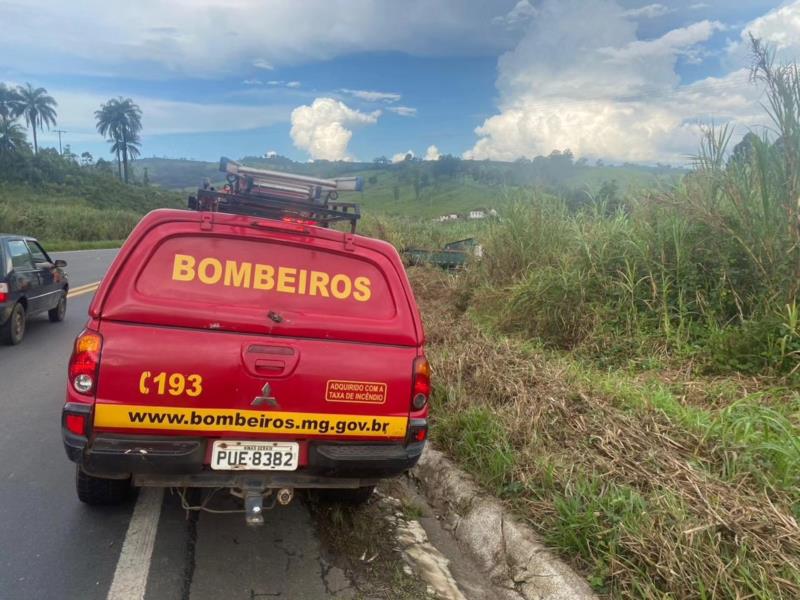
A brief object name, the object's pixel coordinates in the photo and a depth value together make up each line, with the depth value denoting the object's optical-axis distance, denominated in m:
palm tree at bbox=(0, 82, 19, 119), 83.06
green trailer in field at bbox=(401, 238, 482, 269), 10.06
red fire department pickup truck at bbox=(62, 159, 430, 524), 2.84
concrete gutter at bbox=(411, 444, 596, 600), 2.98
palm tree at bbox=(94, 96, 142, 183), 107.06
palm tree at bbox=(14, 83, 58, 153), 88.44
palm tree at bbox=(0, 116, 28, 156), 64.06
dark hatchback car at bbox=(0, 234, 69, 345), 8.11
